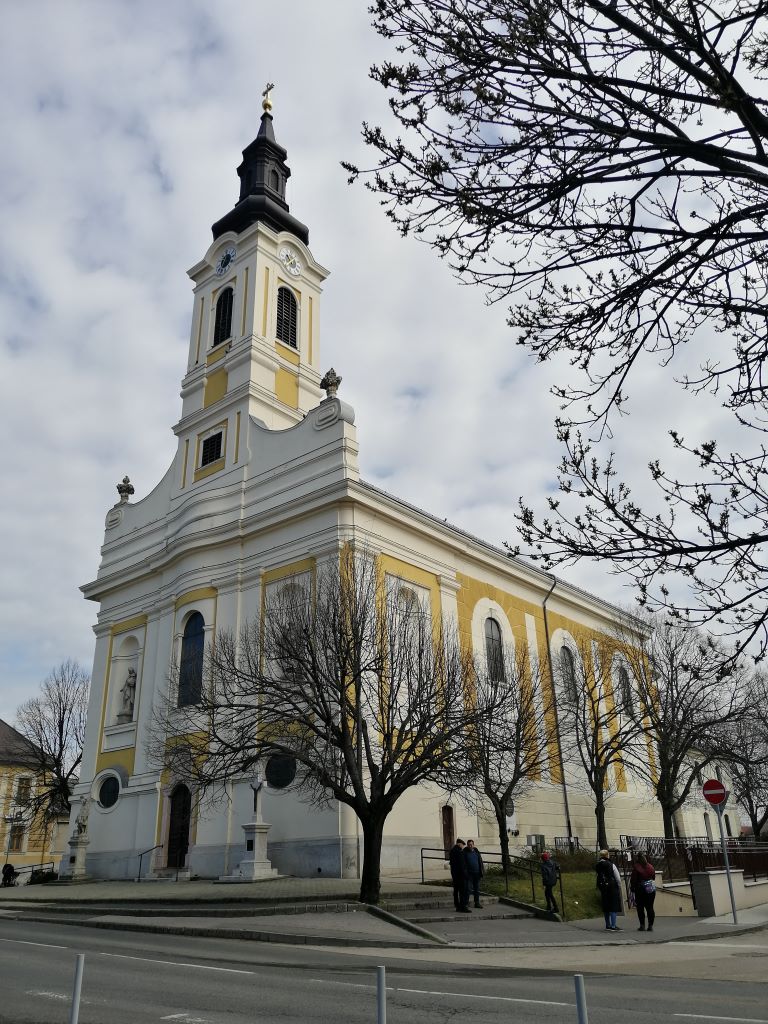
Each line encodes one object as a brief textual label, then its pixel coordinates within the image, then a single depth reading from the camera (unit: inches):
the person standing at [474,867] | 724.7
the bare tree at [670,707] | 1200.8
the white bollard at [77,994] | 214.0
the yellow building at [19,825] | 2046.0
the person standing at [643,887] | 666.2
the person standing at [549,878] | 730.8
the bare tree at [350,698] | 741.3
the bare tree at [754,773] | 1642.5
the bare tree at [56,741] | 1743.4
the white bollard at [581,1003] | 166.1
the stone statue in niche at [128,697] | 1316.4
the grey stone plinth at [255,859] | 930.1
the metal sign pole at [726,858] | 677.9
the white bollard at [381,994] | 181.7
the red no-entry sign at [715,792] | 689.7
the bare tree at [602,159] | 212.8
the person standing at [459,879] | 712.4
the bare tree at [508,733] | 842.2
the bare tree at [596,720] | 1193.4
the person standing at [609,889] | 668.1
